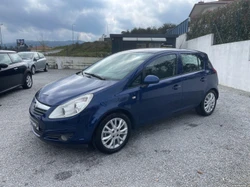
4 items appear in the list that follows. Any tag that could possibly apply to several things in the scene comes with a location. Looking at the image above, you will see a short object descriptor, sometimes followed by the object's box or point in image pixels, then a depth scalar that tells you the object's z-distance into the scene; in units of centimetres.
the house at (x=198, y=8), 1928
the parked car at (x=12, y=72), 656
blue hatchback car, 292
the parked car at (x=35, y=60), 1313
